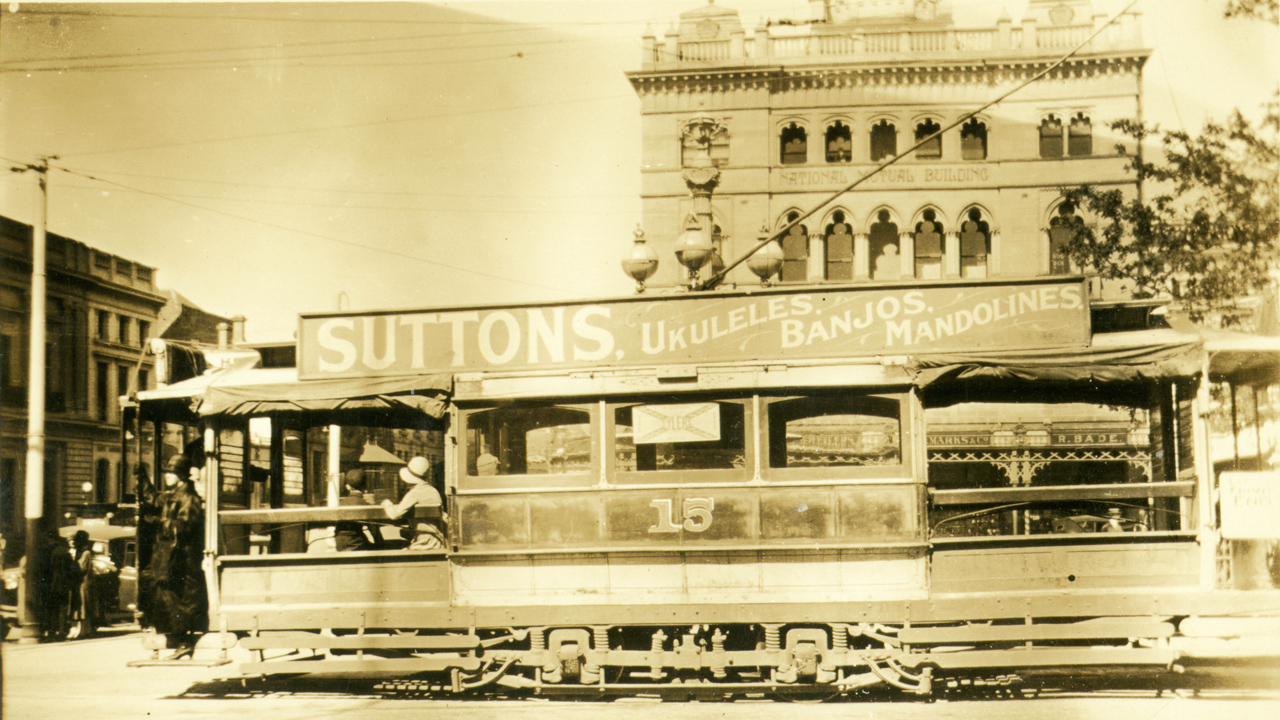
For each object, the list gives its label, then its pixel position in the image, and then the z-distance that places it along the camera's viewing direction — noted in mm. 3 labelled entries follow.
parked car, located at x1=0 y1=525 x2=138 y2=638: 15984
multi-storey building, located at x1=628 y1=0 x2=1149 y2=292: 26297
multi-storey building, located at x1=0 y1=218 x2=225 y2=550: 28875
